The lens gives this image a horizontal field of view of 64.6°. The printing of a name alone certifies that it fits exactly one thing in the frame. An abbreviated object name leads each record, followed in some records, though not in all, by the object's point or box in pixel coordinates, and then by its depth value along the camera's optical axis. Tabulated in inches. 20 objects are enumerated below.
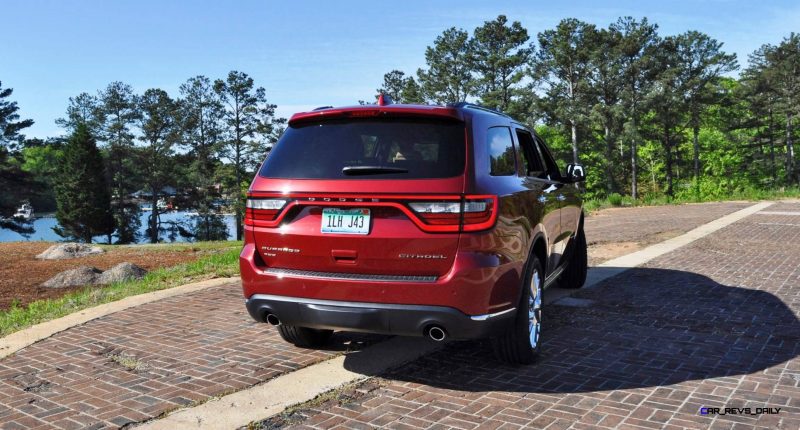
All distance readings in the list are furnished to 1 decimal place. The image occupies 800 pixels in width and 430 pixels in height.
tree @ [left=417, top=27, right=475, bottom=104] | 2356.1
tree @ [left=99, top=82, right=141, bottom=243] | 2701.8
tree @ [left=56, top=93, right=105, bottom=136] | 2812.0
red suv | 147.3
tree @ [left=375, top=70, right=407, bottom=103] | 2677.2
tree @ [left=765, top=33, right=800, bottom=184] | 2137.1
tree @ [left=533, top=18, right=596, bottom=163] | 2137.1
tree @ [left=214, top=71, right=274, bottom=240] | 2549.2
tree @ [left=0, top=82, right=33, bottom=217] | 2266.2
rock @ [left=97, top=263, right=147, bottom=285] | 490.3
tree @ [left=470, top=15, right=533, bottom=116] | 2145.7
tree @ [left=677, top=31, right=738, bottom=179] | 2226.9
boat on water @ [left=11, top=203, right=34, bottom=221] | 2385.7
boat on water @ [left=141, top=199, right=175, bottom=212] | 2758.4
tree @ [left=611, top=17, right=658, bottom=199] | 2172.7
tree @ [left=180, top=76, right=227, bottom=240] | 2613.2
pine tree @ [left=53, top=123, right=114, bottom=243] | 2351.1
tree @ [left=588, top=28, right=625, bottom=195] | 2162.9
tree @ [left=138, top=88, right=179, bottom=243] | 2687.0
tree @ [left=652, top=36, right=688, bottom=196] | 2190.0
